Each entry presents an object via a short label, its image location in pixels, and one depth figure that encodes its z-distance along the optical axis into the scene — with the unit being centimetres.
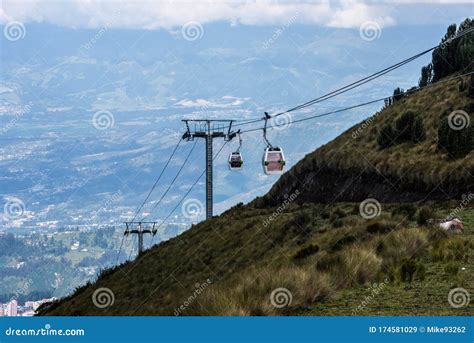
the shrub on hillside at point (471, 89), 5438
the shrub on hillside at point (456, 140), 4353
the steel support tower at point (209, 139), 5538
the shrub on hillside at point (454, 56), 6644
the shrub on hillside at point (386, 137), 5428
